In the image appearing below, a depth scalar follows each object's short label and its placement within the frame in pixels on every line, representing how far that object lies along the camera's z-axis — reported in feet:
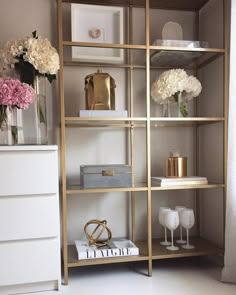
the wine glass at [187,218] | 6.51
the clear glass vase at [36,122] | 5.79
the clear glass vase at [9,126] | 5.46
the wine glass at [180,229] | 6.68
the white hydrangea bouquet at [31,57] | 5.50
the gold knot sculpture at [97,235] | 6.32
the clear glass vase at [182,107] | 6.64
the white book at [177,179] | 6.28
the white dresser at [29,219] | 5.27
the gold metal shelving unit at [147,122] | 5.84
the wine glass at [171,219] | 6.37
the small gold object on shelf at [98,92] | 6.22
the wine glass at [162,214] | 6.52
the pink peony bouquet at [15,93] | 5.24
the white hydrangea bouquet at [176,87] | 6.38
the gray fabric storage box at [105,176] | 5.98
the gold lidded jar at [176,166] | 6.54
